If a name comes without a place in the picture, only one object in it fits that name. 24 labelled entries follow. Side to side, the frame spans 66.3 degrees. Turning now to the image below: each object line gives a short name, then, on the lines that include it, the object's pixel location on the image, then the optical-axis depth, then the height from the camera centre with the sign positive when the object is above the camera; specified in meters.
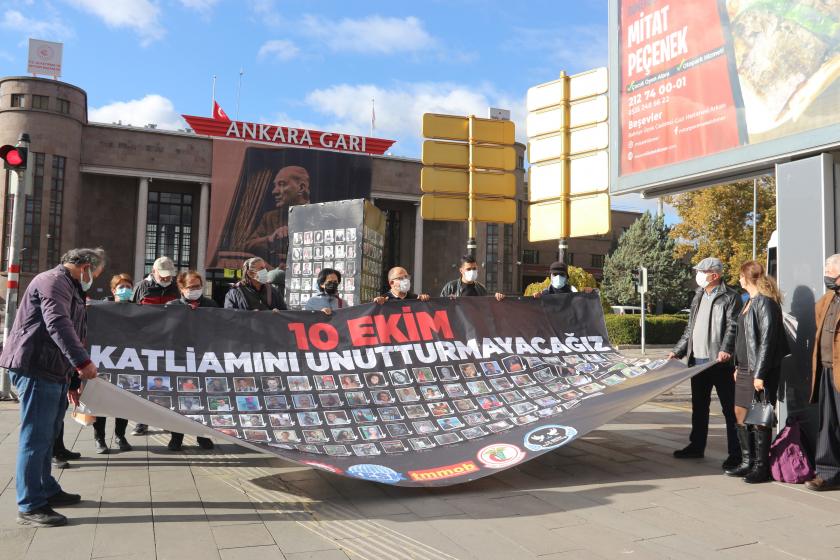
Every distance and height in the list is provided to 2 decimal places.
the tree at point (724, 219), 28.36 +5.03
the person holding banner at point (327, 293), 7.50 +0.35
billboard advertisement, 6.35 +2.79
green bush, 29.19 +0.05
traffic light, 9.76 +2.41
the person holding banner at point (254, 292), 7.07 +0.32
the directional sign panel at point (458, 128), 9.79 +3.01
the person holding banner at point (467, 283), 7.97 +0.54
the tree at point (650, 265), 54.50 +5.51
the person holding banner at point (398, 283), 7.07 +0.45
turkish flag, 54.31 +17.61
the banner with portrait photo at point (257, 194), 47.41 +9.47
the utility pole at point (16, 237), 9.95 +1.26
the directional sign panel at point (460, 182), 9.70 +2.19
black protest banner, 5.08 -0.54
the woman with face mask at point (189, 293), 6.72 +0.28
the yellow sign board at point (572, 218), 9.22 +1.62
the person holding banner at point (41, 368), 4.39 -0.36
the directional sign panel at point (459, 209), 9.72 +1.77
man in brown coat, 5.47 -0.41
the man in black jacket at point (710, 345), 6.42 -0.15
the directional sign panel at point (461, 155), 9.72 +2.59
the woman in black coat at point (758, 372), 5.77 -0.37
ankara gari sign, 48.59 +14.55
